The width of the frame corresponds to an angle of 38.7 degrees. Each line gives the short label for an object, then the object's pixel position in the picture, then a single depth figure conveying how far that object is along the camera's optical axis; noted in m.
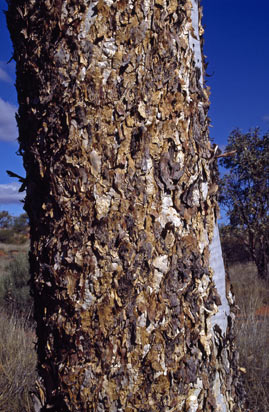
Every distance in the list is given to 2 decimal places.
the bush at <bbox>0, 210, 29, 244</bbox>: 25.00
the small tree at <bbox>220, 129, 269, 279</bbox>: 11.15
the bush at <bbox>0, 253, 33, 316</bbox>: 7.55
